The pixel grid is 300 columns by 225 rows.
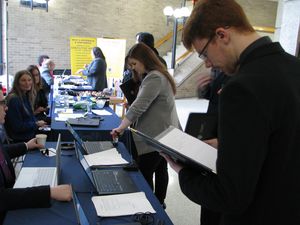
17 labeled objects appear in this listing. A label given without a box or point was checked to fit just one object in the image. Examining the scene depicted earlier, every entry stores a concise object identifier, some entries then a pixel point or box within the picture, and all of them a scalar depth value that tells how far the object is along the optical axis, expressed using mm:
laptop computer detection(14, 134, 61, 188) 1580
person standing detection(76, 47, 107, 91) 5840
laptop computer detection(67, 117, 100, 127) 2862
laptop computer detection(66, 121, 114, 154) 2048
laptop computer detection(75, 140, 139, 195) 1520
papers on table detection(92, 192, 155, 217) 1320
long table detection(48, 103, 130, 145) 2727
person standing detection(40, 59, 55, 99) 5582
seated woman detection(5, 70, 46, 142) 3018
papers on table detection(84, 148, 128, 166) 1876
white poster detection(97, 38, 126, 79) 8305
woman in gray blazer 2320
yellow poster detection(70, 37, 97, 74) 8164
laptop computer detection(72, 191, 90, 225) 1012
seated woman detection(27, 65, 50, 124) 4145
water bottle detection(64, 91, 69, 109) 3862
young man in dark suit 739
